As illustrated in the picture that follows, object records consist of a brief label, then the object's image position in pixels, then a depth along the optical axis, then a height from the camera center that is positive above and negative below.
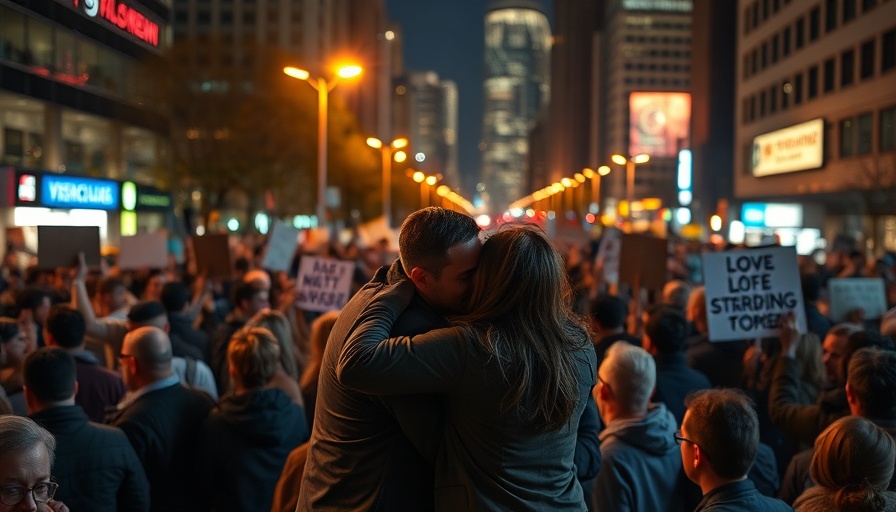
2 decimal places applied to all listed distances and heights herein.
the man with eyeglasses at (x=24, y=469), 3.29 -0.78
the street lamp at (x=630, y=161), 50.19 +4.32
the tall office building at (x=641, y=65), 168.75 +31.84
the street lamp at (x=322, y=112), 26.17 +3.66
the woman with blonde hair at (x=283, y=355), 6.48 -0.80
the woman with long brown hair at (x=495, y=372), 3.19 -0.42
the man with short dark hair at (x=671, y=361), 6.52 -0.77
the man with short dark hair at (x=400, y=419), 3.29 -0.59
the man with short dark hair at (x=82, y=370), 6.48 -0.88
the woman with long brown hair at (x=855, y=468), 3.68 -0.83
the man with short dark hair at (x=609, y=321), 7.83 -0.60
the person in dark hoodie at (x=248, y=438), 5.47 -1.10
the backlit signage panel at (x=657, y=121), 124.75 +15.91
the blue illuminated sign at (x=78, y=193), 23.66 +1.16
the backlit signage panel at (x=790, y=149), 51.94 +5.60
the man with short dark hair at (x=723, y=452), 3.81 -0.80
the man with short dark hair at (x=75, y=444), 4.60 -0.97
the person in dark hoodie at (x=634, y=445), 4.94 -1.00
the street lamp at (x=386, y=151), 44.81 +4.28
